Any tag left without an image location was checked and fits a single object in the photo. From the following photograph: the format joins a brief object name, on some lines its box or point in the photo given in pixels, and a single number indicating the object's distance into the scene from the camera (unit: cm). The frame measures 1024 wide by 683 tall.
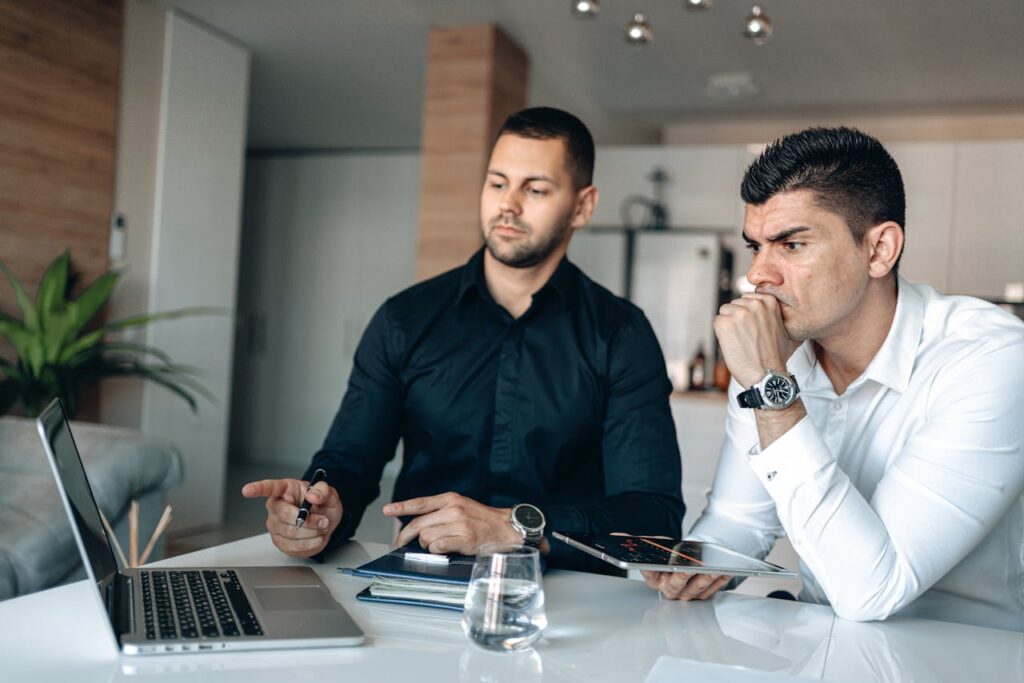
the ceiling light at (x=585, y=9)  379
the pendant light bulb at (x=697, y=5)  357
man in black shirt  176
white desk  90
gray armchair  253
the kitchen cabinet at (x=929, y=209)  516
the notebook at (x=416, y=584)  112
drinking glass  94
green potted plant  355
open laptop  94
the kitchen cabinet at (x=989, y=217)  507
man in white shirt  124
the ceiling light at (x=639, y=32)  396
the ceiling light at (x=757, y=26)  376
